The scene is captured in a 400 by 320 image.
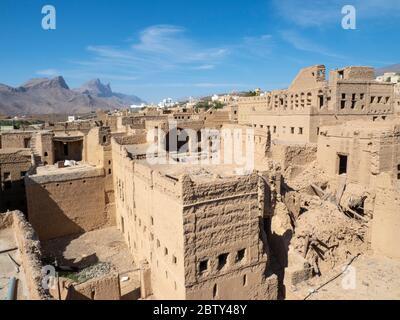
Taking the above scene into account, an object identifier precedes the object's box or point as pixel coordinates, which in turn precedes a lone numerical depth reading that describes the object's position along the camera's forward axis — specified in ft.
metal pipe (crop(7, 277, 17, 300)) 31.37
